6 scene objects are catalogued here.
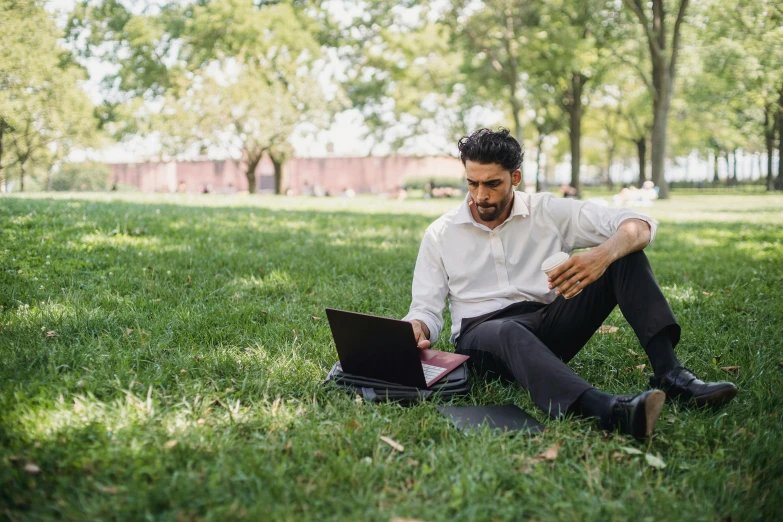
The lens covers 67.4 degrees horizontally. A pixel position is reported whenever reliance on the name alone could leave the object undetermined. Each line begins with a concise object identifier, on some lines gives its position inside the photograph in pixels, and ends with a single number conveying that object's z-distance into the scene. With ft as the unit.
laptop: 9.40
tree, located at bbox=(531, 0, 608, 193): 77.97
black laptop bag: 10.05
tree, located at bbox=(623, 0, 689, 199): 70.23
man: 9.62
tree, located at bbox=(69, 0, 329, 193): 89.10
